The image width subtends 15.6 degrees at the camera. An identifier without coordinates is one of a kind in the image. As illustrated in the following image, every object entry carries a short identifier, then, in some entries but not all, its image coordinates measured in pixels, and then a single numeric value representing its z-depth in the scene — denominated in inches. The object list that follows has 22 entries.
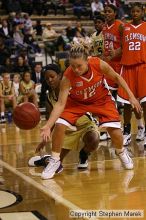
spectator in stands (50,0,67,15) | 733.9
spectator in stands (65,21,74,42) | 636.1
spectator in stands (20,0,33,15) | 687.7
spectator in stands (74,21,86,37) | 635.5
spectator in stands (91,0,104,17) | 737.3
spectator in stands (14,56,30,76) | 508.7
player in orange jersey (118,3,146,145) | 265.4
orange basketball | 218.7
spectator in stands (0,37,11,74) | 526.9
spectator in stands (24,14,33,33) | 616.9
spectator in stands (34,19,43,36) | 649.6
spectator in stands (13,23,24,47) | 589.2
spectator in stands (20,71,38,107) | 440.1
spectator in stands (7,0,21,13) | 671.1
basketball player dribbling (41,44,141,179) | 206.7
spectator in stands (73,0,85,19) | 741.9
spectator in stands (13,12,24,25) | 619.0
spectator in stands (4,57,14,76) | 515.4
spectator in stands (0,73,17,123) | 438.2
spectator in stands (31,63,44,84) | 496.1
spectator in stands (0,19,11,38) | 582.9
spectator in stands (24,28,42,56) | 590.5
